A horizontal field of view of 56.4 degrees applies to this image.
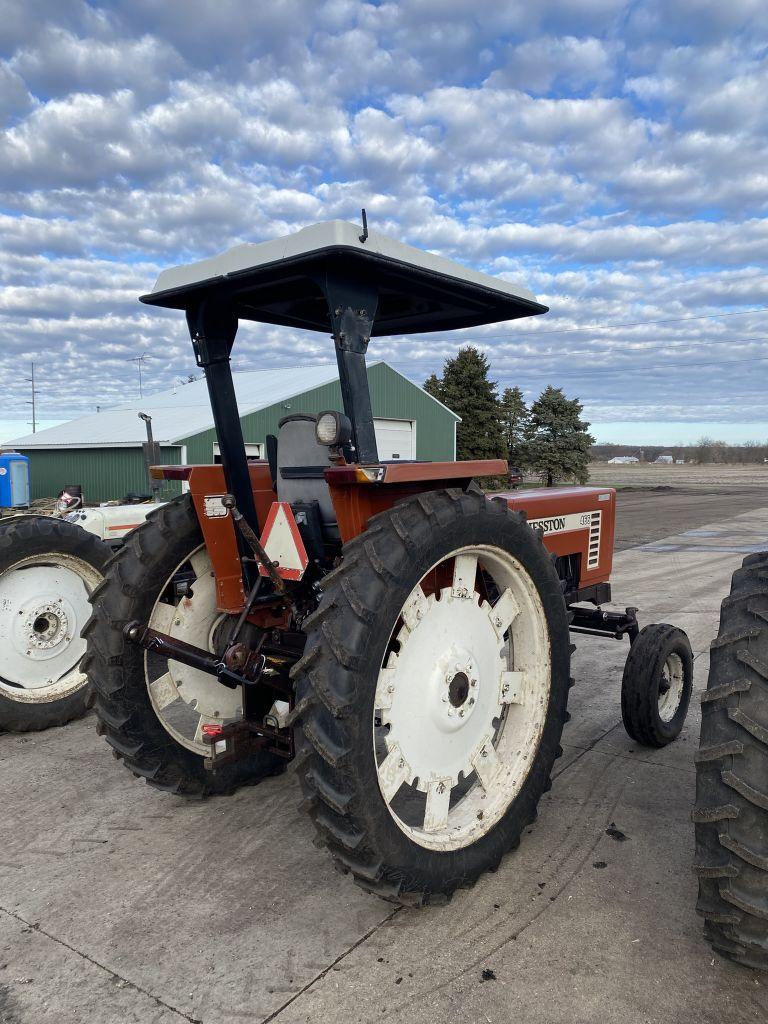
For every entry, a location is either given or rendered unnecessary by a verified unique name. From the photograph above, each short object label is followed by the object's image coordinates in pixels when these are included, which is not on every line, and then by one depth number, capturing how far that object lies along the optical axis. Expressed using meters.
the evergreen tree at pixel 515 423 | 35.57
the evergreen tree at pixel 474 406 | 33.81
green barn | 22.20
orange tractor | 2.26
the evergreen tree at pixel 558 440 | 34.38
